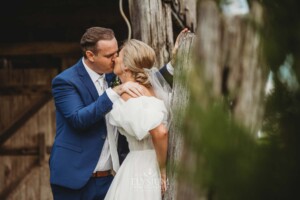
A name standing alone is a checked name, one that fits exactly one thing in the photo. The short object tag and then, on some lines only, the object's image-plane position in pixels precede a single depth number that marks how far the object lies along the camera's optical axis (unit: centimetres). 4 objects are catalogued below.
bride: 349
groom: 381
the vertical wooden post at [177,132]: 294
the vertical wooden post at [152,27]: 447
